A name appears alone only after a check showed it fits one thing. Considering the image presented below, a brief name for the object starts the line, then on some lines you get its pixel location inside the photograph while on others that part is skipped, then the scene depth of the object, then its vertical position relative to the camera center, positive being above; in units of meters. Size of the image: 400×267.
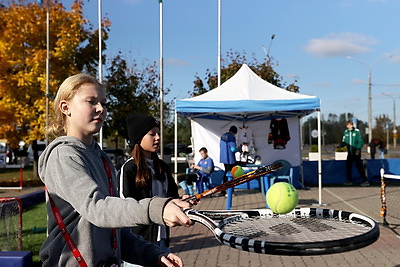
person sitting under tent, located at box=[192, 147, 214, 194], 13.20 -0.90
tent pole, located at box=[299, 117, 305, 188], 16.45 -0.95
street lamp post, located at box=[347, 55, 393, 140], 35.24 +2.56
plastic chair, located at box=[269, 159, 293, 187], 12.00 -1.04
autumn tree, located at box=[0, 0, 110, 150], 19.20 +3.53
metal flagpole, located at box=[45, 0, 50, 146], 18.58 +3.38
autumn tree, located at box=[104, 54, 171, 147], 24.61 +2.35
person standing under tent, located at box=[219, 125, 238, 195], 13.22 -0.31
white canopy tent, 12.15 +0.85
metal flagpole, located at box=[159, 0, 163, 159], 17.75 +2.83
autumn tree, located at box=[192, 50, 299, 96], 27.67 +3.94
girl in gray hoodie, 1.66 -0.23
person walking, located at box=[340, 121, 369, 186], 16.56 -0.26
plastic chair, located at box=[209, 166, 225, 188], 14.25 -1.19
